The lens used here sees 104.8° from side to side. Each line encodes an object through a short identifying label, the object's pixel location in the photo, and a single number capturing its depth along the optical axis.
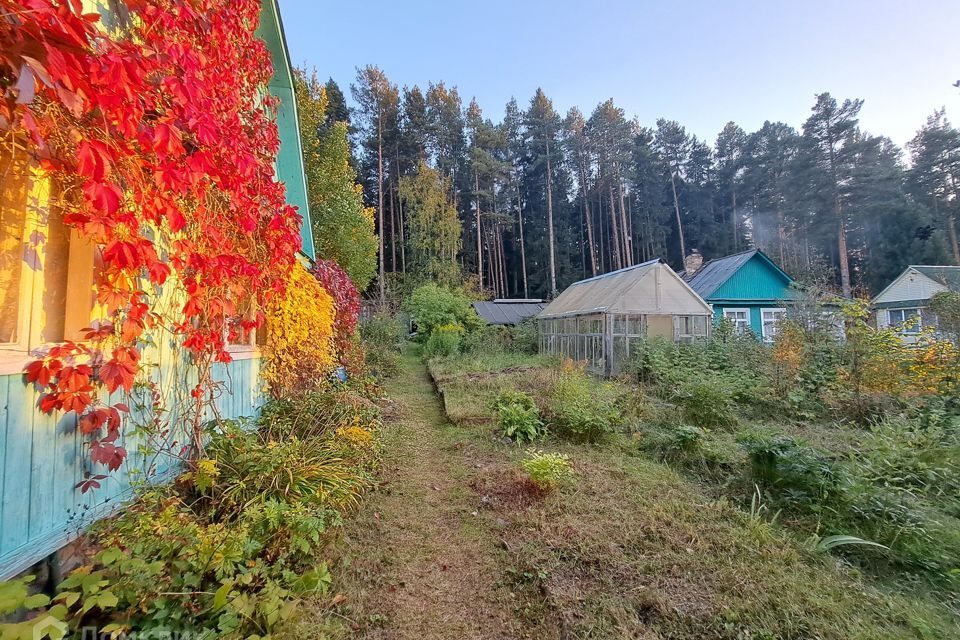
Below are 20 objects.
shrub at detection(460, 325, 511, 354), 16.58
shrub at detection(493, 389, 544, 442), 5.57
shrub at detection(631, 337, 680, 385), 9.31
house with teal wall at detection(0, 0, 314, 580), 1.87
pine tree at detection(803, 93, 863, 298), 27.92
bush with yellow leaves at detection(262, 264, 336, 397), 5.00
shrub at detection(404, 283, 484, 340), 17.36
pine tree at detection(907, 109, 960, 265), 29.20
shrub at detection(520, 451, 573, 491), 3.80
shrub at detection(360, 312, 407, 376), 12.26
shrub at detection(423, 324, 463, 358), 15.60
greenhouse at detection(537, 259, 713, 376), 11.95
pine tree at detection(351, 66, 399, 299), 28.09
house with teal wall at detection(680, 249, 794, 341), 19.78
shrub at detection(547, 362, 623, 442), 5.39
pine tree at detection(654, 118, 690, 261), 37.62
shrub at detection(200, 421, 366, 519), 2.96
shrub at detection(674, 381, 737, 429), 5.89
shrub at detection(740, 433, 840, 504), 3.41
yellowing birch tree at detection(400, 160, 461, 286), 30.20
